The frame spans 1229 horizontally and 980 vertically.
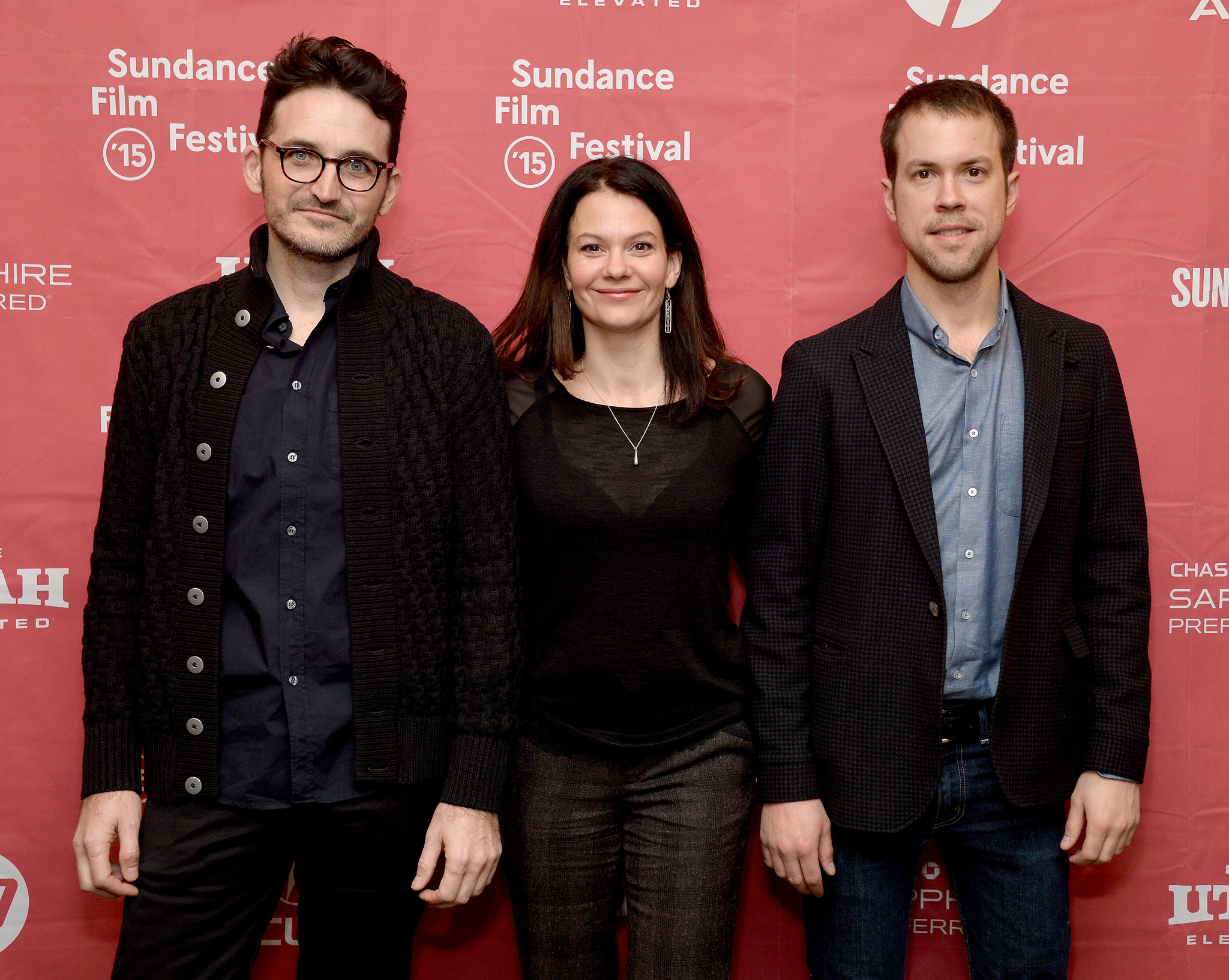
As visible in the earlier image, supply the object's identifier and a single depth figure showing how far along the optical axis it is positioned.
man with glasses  1.57
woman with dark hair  1.70
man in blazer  1.72
